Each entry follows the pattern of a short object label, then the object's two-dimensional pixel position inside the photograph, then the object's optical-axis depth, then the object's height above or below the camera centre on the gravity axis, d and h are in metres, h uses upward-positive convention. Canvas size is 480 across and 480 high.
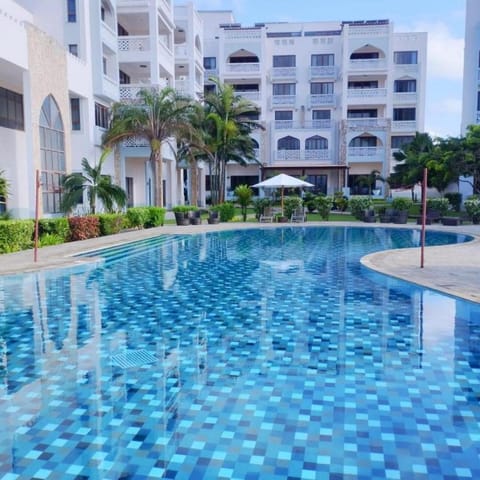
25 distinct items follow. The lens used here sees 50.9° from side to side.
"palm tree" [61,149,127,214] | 18.30 +0.30
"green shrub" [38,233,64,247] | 14.95 -1.23
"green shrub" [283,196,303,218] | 24.48 -0.40
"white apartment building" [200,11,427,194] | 42.03 +9.05
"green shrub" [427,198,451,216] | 24.06 -0.44
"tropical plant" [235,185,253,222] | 24.98 +0.05
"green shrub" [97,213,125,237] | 17.91 -0.90
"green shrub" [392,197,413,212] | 24.06 -0.38
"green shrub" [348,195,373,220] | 25.33 -0.49
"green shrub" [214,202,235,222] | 24.53 -0.67
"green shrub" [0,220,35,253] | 13.19 -0.97
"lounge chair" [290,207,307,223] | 24.25 -0.92
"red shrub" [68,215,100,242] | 16.41 -0.96
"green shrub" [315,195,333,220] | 25.16 -0.52
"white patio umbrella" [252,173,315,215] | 24.20 +0.71
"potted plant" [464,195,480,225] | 23.03 -0.66
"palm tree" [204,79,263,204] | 29.00 +3.84
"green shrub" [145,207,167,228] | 21.70 -0.82
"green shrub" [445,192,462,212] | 31.52 -0.27
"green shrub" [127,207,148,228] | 20.34 -0.77
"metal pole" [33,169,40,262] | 11.51 -0.79
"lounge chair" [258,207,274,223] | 24.40 -0.92
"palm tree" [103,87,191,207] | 23.91 +3.76
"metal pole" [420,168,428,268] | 10.60 -0.60
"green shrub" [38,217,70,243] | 15.09 -0.88
